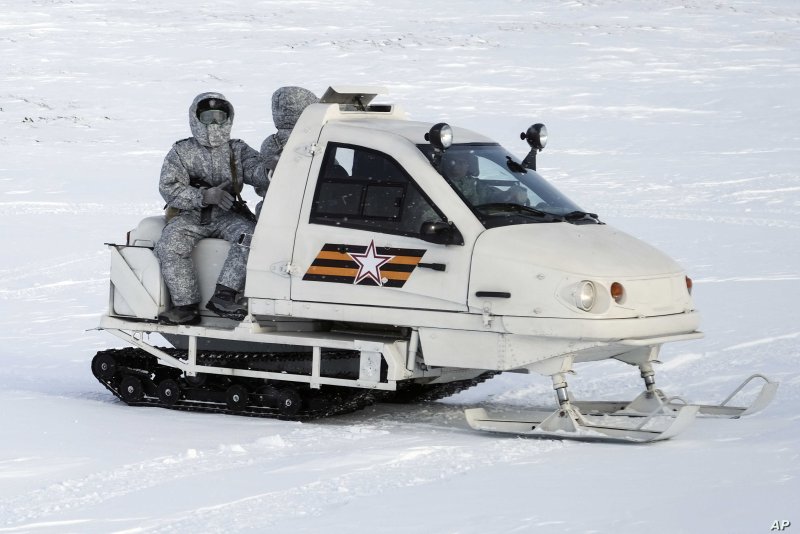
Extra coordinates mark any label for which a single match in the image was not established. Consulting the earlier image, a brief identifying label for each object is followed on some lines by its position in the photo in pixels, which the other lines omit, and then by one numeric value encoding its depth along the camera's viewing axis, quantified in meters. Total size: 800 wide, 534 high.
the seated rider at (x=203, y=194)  18.62
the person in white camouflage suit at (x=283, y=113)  18.77
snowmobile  15.89
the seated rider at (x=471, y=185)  16.83
